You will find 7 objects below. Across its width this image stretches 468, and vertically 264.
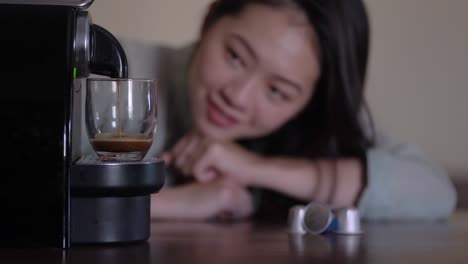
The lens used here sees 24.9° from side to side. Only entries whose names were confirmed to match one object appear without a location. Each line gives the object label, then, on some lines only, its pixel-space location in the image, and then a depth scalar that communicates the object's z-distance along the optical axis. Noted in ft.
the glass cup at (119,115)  3.00
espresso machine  2.89
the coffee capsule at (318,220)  3.55
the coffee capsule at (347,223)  3.56
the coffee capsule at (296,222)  3.58
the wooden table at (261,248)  2.84
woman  4.64
